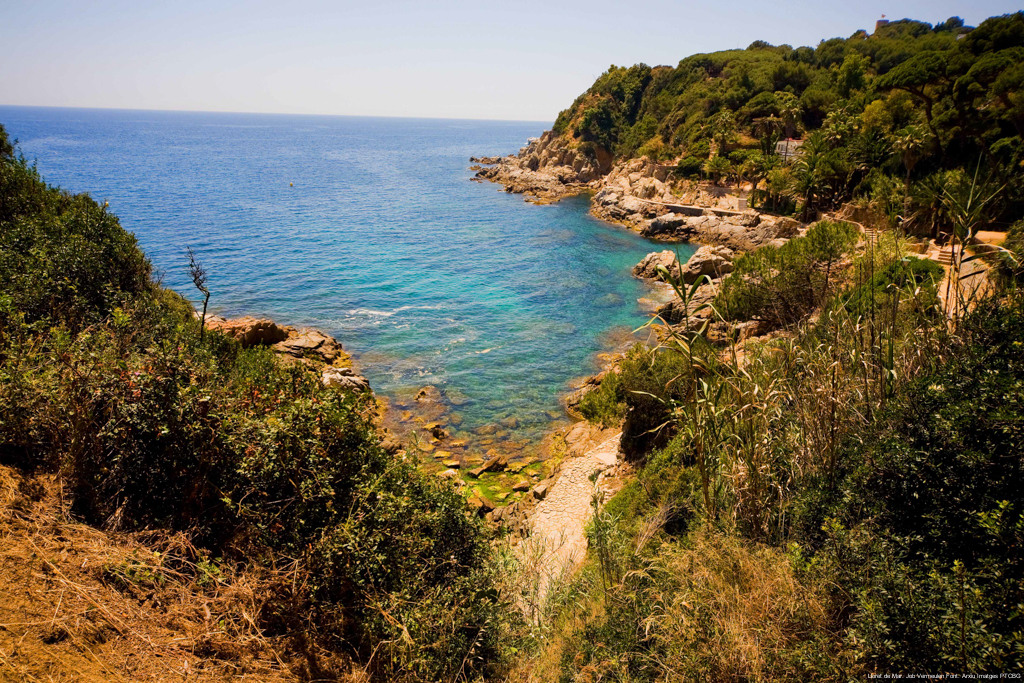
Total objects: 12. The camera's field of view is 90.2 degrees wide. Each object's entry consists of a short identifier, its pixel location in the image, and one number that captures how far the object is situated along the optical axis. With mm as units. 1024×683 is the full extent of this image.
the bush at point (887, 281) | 9648
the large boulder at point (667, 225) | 49922
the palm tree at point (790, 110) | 57031
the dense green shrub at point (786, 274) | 21438
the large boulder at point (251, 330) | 24453
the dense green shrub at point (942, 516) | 5285
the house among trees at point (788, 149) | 52131
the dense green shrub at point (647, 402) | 17056
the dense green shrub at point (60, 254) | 12102
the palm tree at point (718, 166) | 54500
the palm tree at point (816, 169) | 41250
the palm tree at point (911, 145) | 33906
